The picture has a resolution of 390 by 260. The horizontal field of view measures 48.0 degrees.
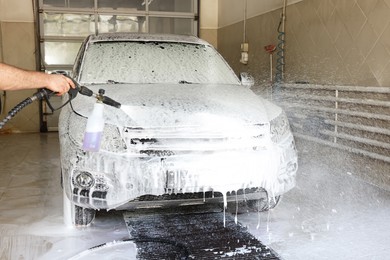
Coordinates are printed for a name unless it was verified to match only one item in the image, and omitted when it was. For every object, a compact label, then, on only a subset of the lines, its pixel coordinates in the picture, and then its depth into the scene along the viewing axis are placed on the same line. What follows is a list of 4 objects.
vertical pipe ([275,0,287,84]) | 7.55
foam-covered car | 3.09
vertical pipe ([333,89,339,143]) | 5.83
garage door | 10.06
